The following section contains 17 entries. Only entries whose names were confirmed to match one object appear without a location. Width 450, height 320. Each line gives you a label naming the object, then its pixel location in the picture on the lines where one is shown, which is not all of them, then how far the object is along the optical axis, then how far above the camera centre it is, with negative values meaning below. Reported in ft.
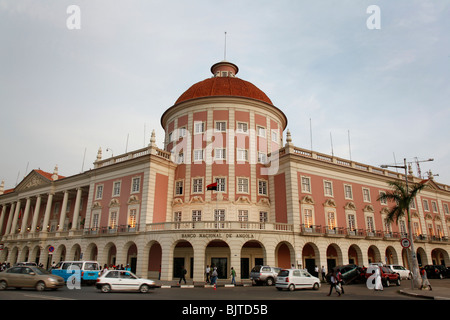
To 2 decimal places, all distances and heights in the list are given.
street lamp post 77.91 +0.88
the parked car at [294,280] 75.51 -3.15
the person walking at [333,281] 66.22 -2.85
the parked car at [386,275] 90.31 -2.33
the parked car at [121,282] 67.31 -3.52
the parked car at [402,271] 107.76 -1.37
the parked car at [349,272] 95.40 -1.60
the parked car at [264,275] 92.38 -2.62
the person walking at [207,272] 96.99 -1.97
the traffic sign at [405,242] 72.38 +5.08
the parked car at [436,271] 123.54 -1.45
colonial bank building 111.45 +23.17
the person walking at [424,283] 76.74 -3.55
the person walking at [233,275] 94.22 -2.69
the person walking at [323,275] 108.27 -2.81
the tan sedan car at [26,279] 64.59 -2.94
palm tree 78.79 +17.31
